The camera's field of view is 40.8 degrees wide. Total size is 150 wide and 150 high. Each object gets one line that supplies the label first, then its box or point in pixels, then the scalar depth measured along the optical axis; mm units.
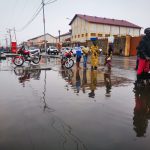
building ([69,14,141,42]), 61219
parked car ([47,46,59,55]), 44812
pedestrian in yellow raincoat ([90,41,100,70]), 13125
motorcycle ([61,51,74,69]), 14879
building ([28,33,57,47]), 107256
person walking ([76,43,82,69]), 14867
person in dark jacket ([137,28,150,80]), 7387
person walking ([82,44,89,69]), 14370
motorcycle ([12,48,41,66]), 16719
